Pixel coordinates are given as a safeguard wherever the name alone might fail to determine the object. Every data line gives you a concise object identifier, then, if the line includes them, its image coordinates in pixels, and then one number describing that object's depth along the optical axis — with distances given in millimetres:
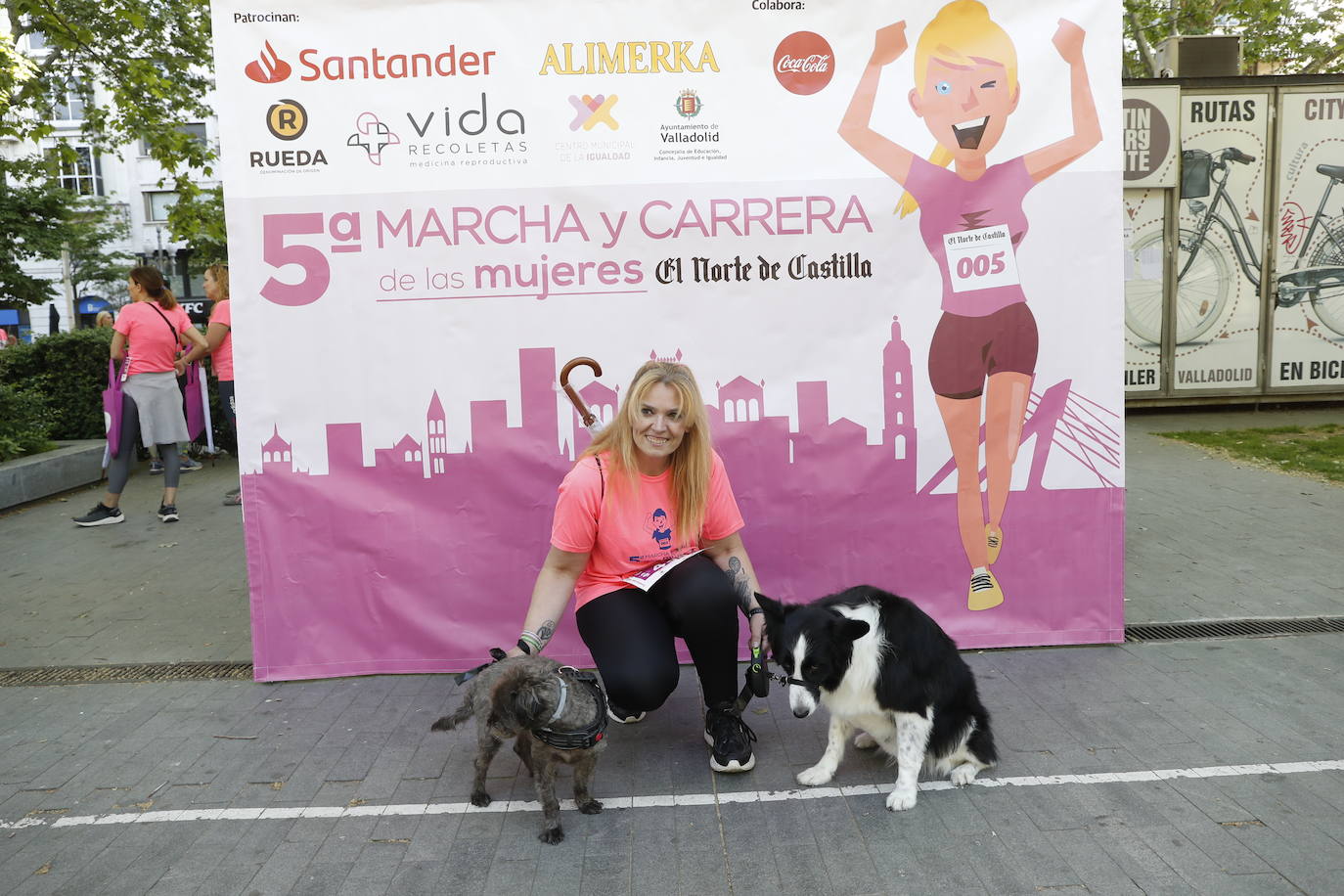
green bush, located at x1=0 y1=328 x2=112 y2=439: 11109
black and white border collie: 3246
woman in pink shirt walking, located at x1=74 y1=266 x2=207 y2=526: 7984
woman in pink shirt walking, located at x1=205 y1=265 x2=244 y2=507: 8359
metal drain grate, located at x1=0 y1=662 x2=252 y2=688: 4812
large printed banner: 4367
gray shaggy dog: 3127
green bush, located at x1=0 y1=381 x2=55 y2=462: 9422
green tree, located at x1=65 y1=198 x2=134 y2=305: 33969
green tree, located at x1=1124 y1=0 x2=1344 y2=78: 15547
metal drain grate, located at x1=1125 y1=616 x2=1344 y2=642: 4914
